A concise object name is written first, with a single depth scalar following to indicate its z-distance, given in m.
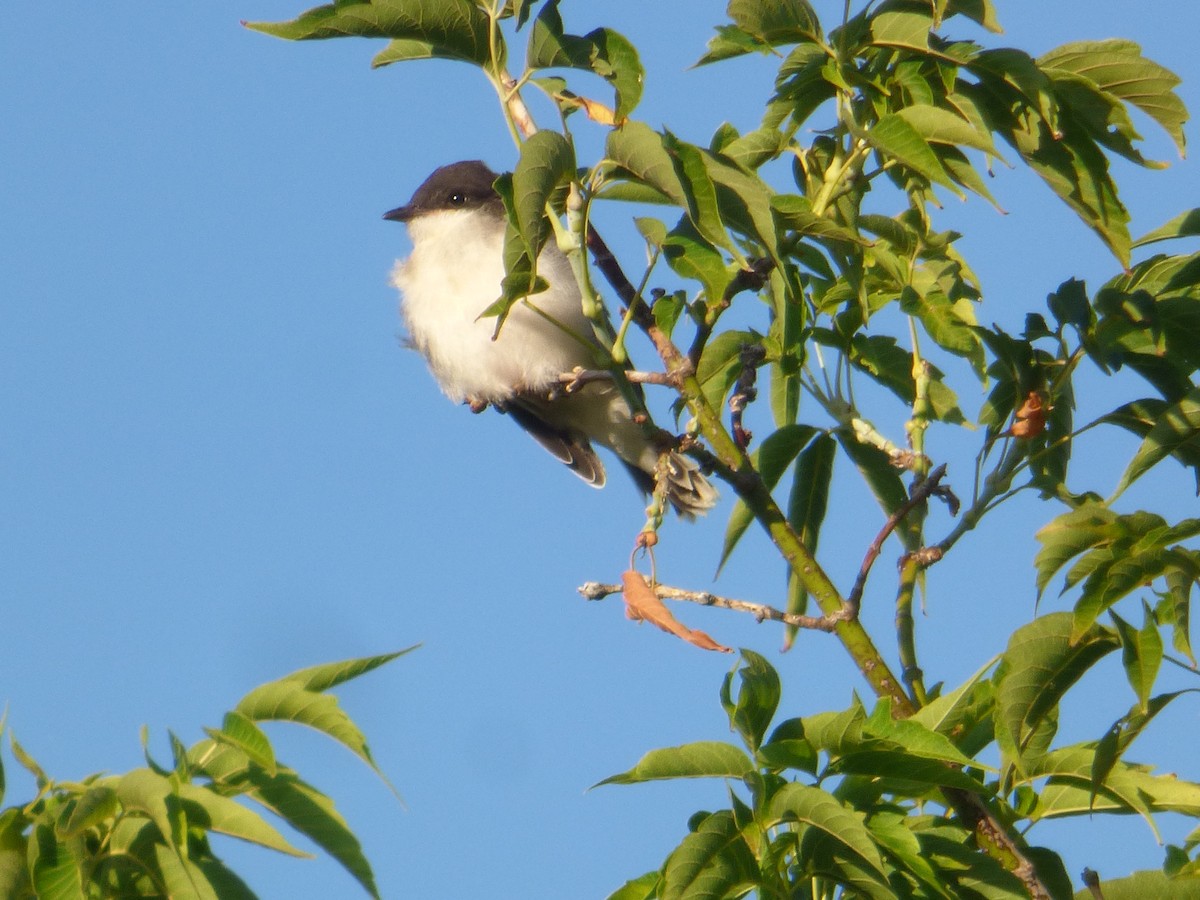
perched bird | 10.73
